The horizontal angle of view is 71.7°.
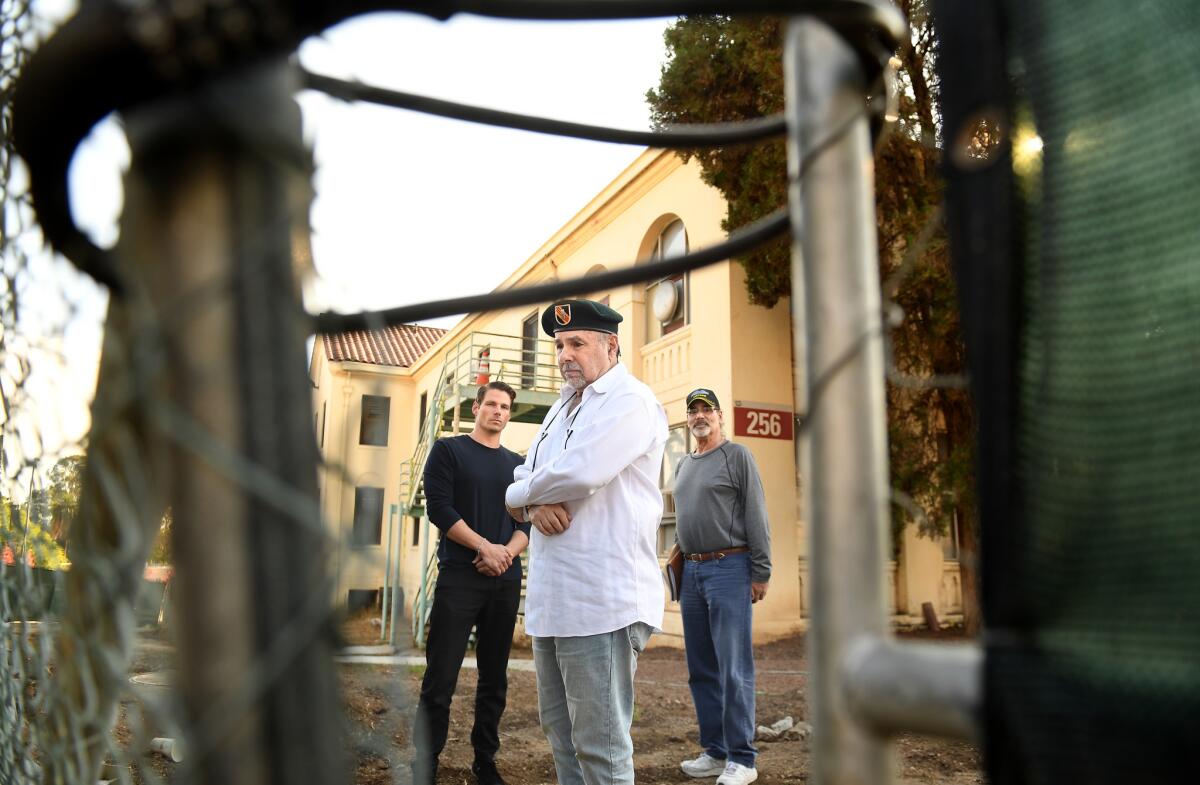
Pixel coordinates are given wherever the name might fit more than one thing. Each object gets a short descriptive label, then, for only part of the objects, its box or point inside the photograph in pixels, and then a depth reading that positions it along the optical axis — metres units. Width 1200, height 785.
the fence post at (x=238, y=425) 0.53
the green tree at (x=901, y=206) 8.23
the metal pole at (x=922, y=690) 0.61
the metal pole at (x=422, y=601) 9.59
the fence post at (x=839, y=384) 0.67
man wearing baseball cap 4.07
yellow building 10.26
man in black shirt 3.76
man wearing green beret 2.62
